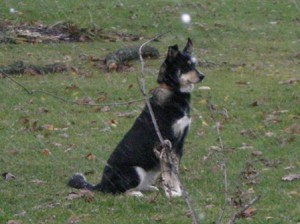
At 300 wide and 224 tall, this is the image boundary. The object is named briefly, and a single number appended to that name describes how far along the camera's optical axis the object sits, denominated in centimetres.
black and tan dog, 758
